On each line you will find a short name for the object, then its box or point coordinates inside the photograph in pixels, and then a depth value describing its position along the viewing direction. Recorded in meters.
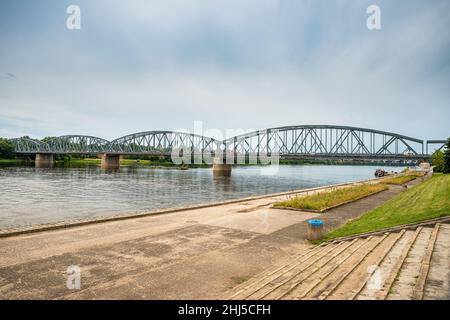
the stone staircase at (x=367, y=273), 6.61
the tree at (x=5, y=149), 147.75
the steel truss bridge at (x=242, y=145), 106.19
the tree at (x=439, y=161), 65.88
